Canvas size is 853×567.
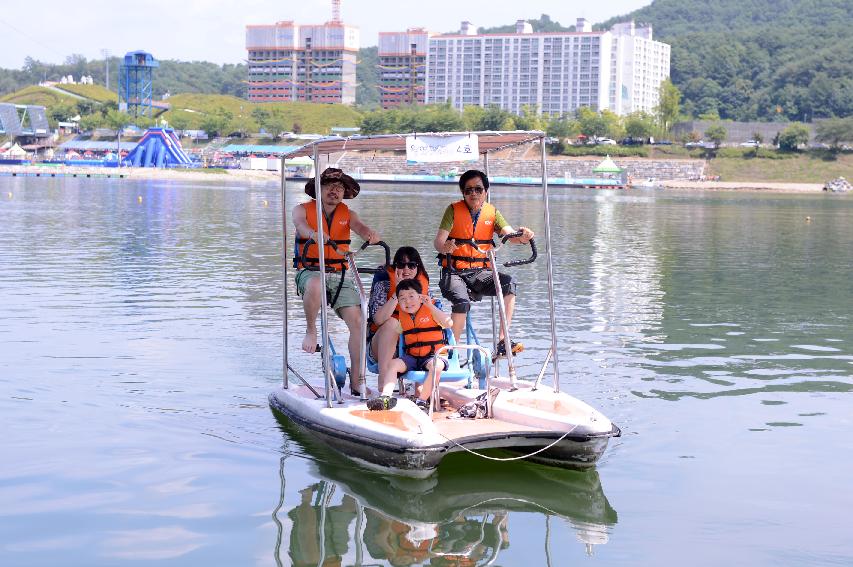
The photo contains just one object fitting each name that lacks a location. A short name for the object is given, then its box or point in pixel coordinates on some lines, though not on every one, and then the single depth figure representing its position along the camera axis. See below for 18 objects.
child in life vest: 10.55
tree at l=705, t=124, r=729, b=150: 160.88
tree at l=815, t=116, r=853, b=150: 153.75
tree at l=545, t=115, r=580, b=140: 171.88
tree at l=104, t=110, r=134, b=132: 187.75
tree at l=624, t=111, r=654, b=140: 169.88
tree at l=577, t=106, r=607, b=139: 176.62
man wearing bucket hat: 11.13
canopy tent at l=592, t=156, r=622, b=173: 124.12
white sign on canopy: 9.59
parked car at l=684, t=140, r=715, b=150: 164.01
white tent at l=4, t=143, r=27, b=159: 158.25
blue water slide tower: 190.75
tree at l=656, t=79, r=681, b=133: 175.00
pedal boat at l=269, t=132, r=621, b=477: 9.41
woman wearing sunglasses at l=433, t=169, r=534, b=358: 11.27
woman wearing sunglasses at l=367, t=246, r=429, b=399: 10.68
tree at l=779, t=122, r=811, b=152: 156.75
